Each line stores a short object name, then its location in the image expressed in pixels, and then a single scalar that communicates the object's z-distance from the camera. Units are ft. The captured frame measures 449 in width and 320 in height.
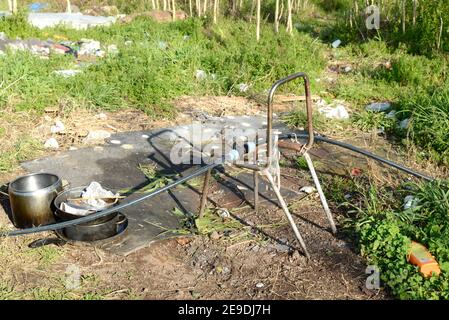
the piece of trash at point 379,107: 18.99
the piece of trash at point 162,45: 23.28
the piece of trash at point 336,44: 27.09
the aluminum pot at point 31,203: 11.22
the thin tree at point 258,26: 24.38
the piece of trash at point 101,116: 17.67
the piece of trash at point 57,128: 16.19
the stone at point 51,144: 15.40
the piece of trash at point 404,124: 17.01
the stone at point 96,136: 15.98
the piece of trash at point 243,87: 20.63
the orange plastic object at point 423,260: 9.64
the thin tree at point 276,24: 25.67
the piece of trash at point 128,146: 15.82
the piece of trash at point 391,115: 17.89
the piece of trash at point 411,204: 11.51
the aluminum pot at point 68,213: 10.81
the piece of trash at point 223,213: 12.18
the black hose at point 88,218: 9.92
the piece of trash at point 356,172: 14.13
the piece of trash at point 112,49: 22.68
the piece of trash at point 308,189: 13.37
